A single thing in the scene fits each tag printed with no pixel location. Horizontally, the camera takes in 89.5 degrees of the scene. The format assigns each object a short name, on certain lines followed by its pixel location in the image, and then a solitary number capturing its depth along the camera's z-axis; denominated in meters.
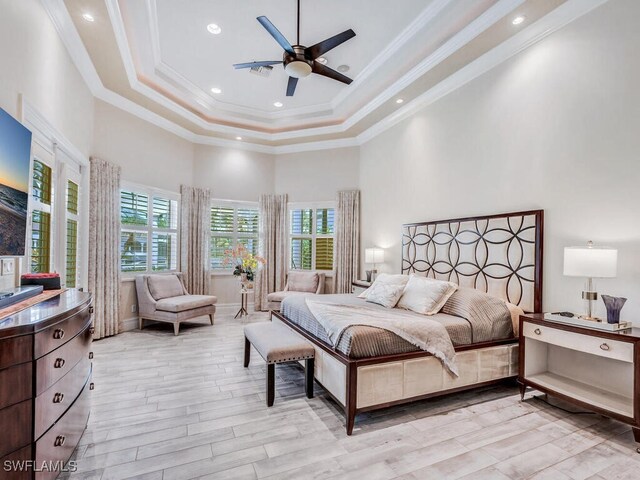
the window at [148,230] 5.38
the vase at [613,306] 2.44
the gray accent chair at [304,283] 6.42
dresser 1.41
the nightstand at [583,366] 2.32
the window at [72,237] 4.12
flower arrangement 6.24
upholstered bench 2.82
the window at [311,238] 6.96
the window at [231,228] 6.82
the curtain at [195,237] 6.20
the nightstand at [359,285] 5.55
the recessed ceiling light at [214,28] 3.79
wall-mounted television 2.11
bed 2.56
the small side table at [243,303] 6.29
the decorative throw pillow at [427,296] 3.40
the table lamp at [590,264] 2.49
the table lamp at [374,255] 5.58
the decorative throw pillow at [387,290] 3.75
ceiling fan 3.24
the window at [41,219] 3.06
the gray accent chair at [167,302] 5.04
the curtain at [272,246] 6.83
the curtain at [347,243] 6.50
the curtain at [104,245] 4.63
